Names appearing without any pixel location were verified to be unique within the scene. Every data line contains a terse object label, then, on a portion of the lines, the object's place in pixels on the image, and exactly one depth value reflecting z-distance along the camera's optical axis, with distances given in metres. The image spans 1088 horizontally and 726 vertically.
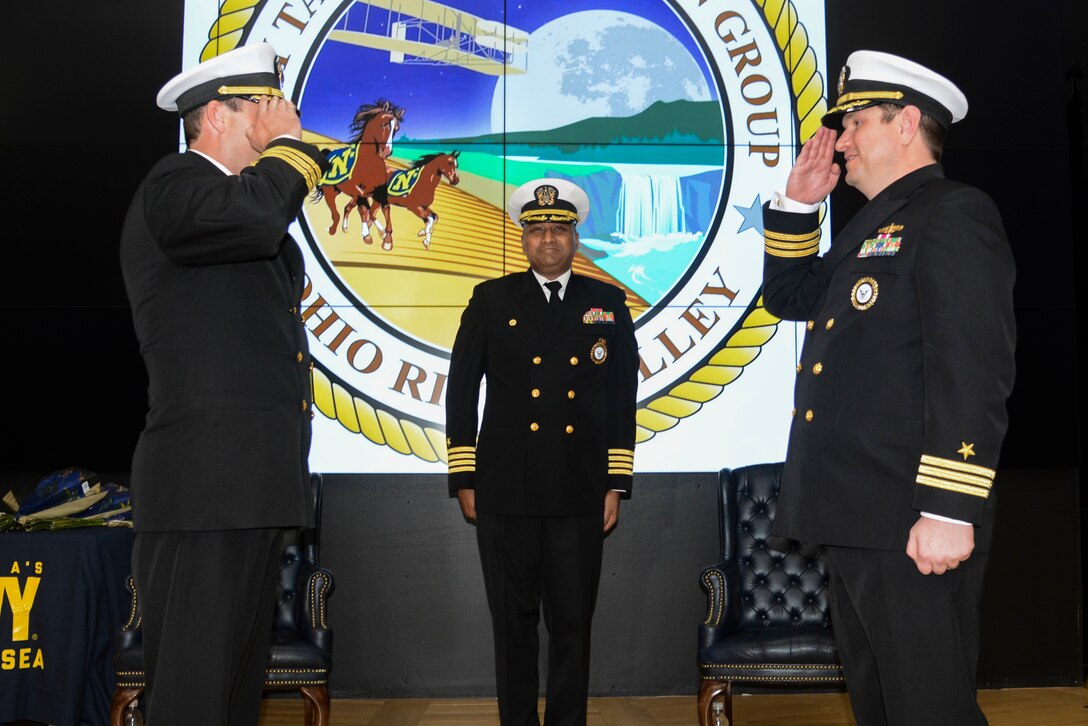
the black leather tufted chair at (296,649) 3.14
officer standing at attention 3.08
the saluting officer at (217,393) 1.70
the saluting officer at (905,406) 1.65
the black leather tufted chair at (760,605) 3.17
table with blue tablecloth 3.11
